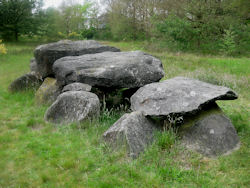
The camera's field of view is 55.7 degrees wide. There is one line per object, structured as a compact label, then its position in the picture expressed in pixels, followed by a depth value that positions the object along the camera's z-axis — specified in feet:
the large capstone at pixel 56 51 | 31.22
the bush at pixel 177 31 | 74.43
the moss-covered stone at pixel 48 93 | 28.19
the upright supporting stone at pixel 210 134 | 16.40
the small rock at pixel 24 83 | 33.47
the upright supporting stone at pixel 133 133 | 15.96
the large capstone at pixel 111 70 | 24.39
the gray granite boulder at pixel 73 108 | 20.95
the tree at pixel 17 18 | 105.29
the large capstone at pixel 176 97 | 17.58
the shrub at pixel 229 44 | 72.09
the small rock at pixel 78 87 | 24.38
